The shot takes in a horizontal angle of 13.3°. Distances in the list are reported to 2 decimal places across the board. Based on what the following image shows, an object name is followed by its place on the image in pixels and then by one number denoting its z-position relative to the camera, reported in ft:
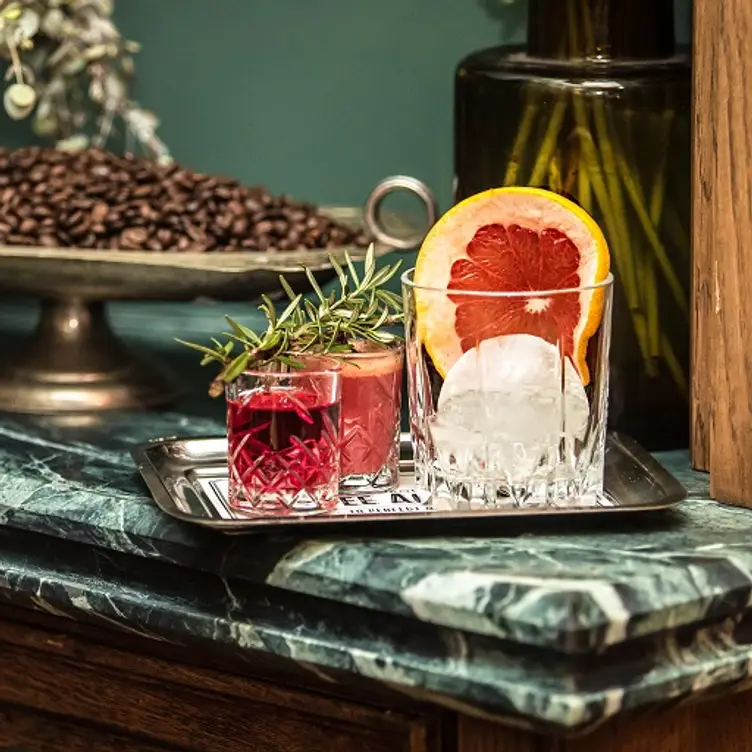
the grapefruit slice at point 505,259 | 4.53
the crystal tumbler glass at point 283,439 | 4.51
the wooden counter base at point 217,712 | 4.43
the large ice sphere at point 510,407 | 4.48
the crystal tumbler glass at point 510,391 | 4.48
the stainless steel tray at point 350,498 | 4.45
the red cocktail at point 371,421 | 4.68
